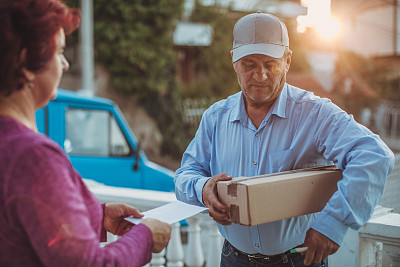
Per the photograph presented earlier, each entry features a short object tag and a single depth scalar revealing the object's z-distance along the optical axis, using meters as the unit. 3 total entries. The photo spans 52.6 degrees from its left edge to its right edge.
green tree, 11.05
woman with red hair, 1.00
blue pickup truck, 5.20
